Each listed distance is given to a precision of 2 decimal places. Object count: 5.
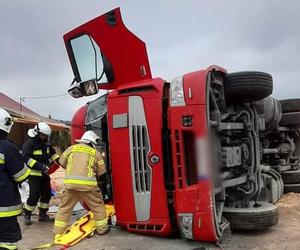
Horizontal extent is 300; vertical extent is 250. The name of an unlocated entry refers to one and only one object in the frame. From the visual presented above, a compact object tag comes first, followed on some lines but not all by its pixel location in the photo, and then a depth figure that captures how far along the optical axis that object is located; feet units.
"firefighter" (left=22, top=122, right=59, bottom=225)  12.23
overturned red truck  8.37
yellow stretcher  9.01
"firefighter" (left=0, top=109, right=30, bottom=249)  7.25
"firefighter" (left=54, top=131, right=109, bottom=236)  9.81
